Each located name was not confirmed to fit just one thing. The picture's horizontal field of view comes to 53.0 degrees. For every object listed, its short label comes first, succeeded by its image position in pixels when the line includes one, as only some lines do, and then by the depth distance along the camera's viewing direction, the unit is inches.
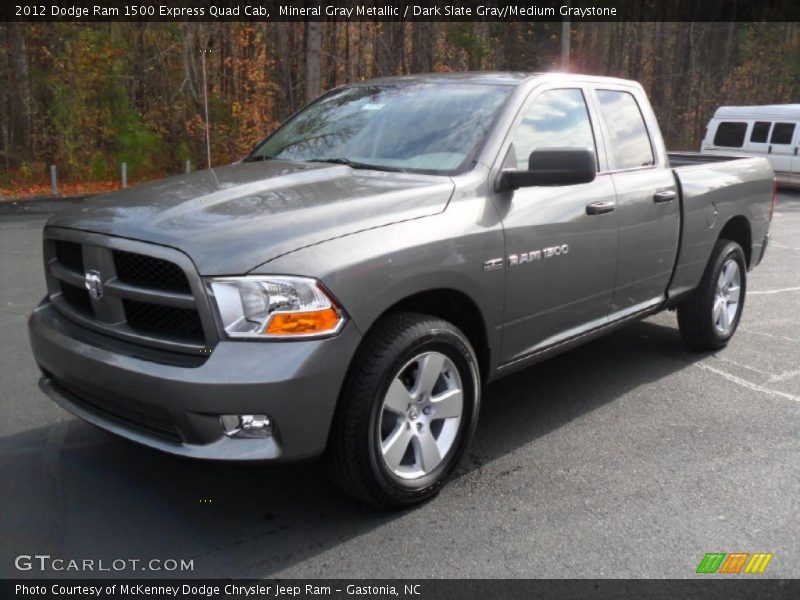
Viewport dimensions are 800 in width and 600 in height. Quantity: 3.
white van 677.9
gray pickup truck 114.8
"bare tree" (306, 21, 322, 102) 704.4
